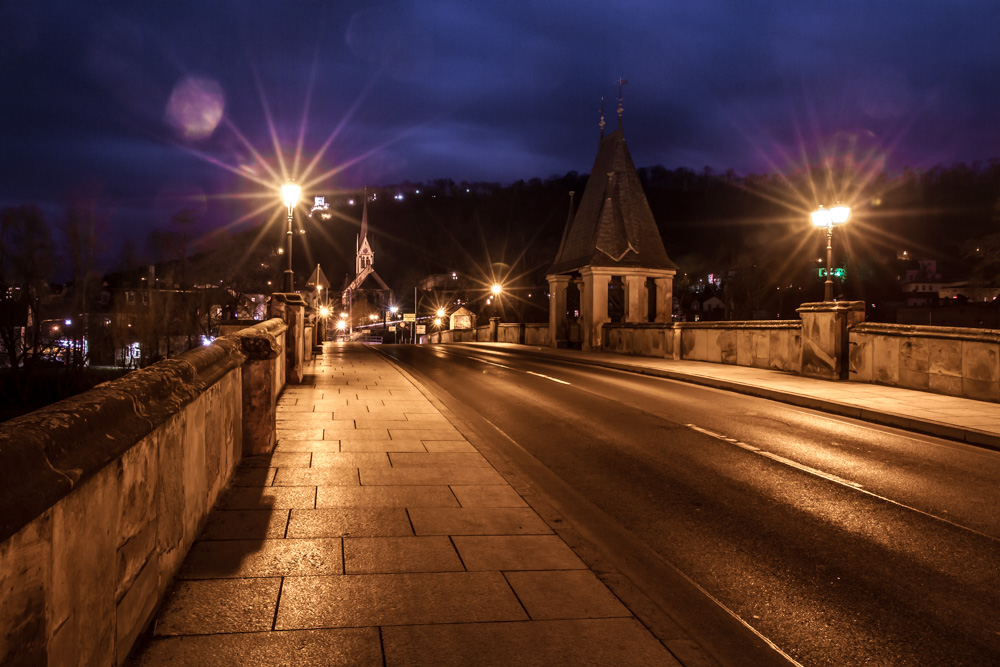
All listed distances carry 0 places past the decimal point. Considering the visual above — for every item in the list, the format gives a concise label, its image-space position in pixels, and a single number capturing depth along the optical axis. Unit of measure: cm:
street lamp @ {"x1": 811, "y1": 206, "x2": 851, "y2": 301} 1870
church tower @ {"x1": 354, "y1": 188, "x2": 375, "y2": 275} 15988
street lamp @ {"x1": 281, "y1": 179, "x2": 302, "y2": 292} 1770
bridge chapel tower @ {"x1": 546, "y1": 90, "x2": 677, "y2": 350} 3938
